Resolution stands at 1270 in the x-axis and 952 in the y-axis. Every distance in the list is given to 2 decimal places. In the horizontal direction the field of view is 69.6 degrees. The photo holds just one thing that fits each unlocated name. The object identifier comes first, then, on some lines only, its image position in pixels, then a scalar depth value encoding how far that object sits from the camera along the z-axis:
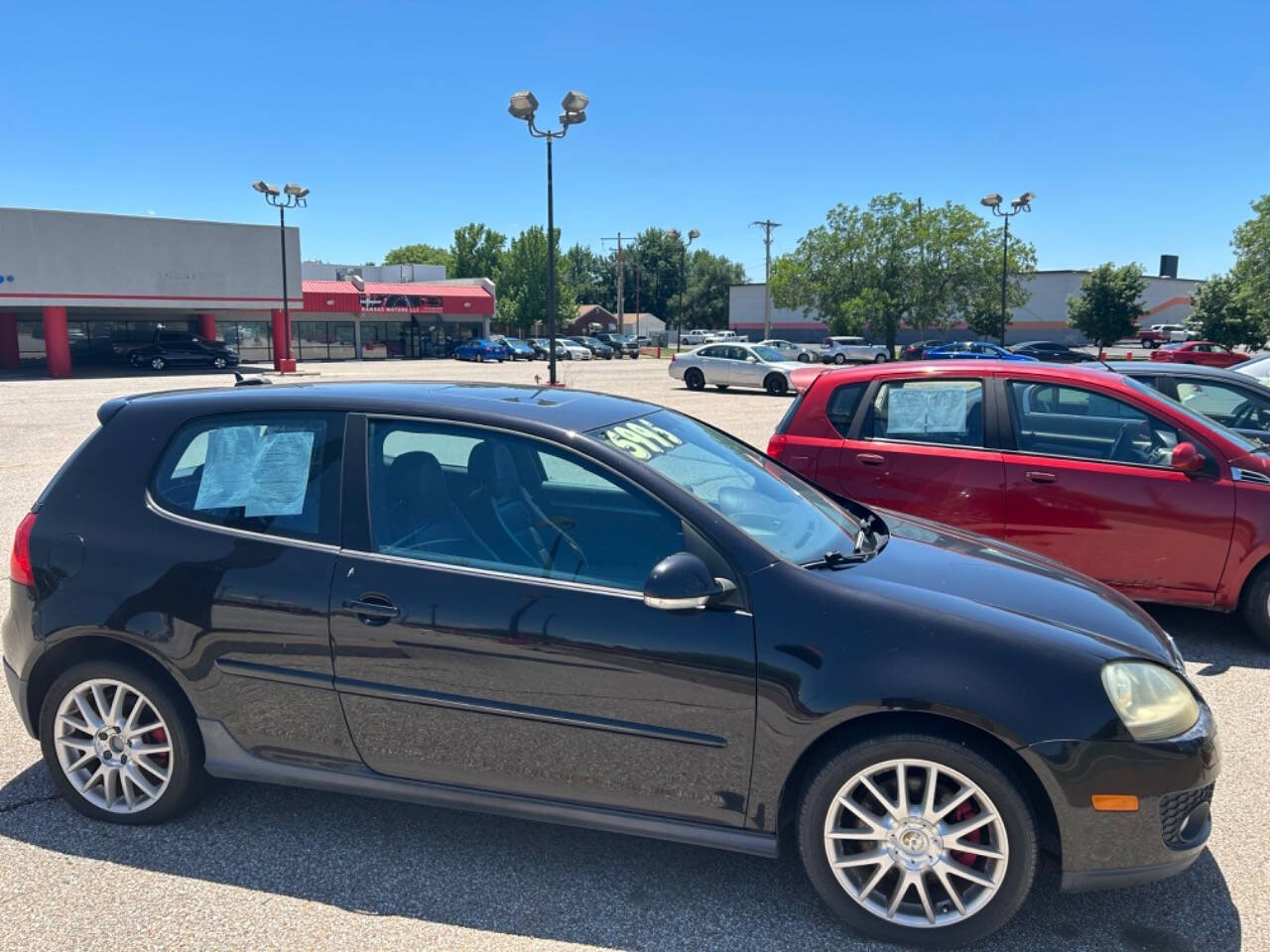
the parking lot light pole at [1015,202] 37.06
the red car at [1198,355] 23.55
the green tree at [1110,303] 53.59
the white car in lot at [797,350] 44.56
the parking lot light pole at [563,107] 17.67
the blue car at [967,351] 33.69
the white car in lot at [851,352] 46.97
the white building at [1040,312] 66.25
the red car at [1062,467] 5.09
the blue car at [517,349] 54.19
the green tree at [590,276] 112.06
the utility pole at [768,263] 67.48
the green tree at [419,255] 106.94
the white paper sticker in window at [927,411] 5.78
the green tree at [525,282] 74.81
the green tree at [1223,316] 44.53
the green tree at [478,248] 85.19
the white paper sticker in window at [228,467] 3.31
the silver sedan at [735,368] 27.65
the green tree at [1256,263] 35.47
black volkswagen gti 2.60
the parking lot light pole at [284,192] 32.09
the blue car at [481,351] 53.22
